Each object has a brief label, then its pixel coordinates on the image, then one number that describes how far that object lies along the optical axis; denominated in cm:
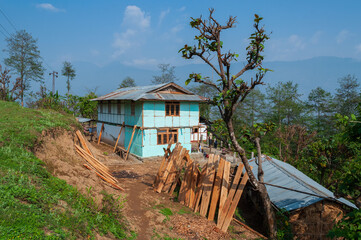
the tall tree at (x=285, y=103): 3353
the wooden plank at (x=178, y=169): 973
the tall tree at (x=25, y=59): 3134
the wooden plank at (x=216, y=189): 776
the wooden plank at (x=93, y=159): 959
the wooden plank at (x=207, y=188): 798
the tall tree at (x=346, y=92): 3074
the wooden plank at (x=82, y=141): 1100
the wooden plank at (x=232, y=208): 720
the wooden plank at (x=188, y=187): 879
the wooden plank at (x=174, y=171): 979
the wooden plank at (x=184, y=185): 898
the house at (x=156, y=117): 1836
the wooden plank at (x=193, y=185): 861
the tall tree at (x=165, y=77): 4817
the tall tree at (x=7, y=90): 1801
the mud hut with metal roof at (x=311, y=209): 754
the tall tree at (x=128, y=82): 4972
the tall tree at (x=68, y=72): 4419
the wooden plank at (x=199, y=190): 827
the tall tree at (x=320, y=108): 3166
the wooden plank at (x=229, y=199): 731
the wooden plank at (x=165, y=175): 982
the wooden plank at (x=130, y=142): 1859
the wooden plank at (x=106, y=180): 845
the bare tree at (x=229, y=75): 667
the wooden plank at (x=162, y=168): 1021
